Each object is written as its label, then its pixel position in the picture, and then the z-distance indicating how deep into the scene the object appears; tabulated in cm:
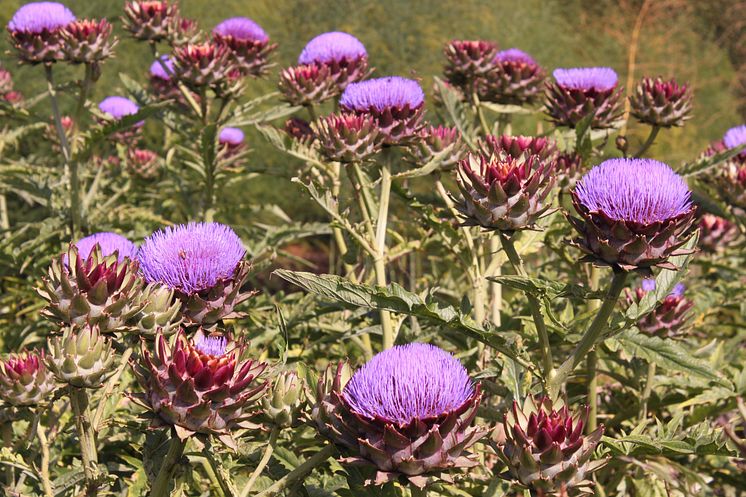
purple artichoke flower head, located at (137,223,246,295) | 261
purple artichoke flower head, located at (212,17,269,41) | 332
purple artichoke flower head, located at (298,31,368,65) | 308
